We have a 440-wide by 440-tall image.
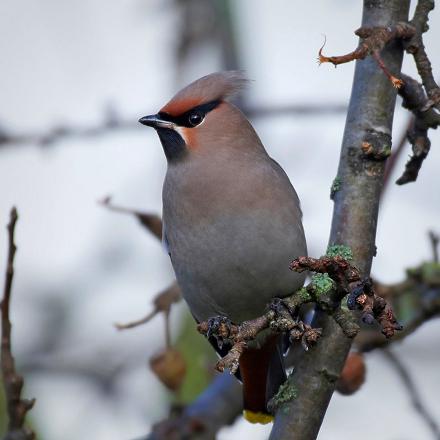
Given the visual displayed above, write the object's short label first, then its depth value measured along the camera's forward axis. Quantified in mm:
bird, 7844
